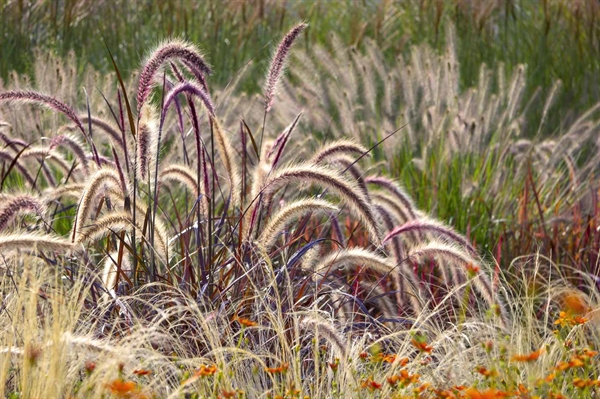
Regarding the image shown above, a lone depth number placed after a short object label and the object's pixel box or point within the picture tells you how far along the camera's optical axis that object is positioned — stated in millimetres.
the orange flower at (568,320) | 6640
